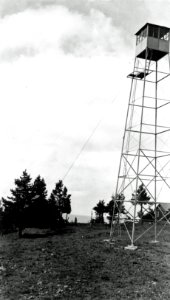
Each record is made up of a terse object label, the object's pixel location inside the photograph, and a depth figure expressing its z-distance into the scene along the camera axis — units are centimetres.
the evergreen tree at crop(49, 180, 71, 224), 5116
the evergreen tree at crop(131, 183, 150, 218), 4747
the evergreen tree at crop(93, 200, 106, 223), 5612
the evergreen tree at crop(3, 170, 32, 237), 3014
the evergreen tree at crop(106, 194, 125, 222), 5359
